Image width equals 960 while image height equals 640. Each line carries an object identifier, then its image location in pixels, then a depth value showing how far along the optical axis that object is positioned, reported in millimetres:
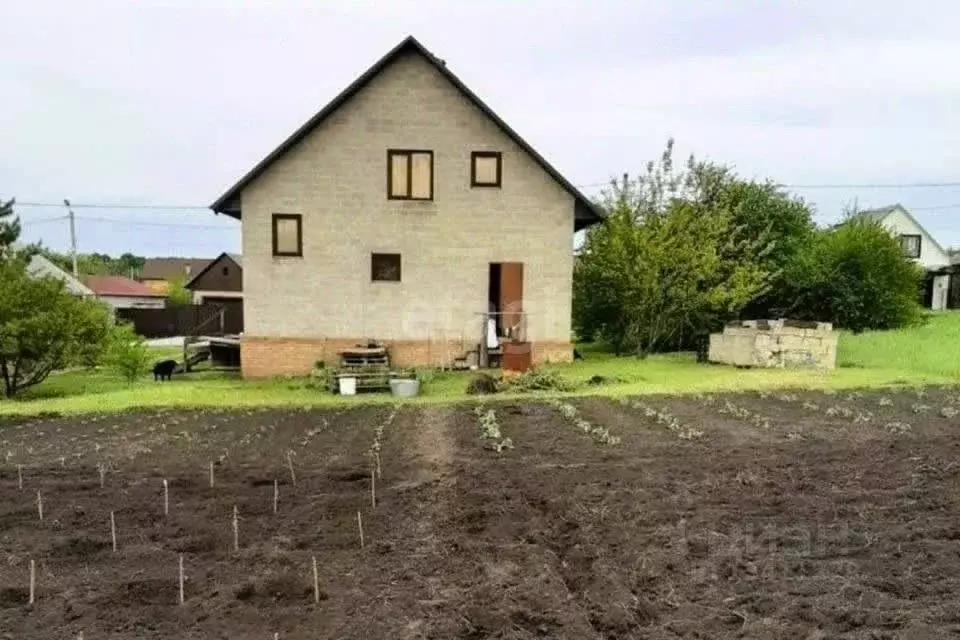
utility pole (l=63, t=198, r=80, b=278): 41475
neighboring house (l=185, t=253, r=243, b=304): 47812
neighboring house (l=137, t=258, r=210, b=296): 81500
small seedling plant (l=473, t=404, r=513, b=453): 8832
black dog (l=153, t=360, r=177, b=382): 18312
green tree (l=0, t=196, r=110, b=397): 15841
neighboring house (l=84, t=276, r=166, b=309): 54594
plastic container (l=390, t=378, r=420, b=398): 14234
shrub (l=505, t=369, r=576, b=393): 14469
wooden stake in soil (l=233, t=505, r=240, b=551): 5300
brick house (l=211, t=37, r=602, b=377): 17438
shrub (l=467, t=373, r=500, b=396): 14383
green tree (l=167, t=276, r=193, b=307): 58838
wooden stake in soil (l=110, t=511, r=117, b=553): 5434
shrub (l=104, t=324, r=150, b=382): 17625
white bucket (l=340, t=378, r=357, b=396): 14586
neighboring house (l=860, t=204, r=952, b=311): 44656
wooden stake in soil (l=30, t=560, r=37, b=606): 4439
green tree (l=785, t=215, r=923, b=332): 21266
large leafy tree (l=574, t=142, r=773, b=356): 18906
